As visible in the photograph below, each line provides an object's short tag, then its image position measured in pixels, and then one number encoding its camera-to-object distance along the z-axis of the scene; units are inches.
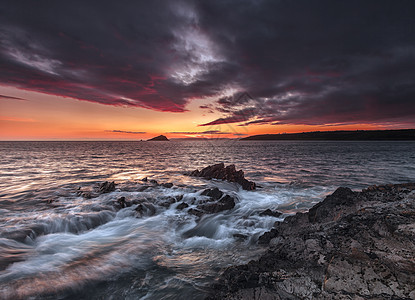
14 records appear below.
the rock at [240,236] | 279.8
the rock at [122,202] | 434.0
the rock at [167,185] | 604.5
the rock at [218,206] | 405.4
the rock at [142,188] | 565.5
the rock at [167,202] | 452.8
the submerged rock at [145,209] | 407.0
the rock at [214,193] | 473.4
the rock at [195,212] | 389.7
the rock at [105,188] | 545.1
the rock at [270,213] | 367.4
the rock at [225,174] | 638.3
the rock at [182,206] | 433.7
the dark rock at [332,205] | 237.8
